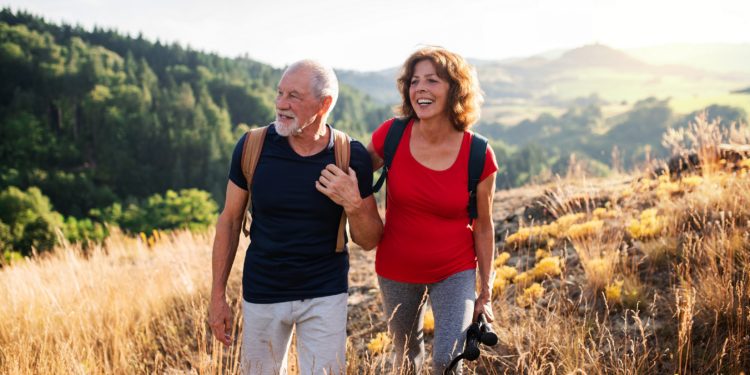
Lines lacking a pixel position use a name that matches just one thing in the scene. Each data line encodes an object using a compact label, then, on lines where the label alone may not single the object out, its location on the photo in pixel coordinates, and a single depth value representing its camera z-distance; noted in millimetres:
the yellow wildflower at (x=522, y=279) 4309
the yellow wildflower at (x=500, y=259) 4730
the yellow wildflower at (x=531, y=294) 3979
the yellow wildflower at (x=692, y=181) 5697
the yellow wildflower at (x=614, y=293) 3692
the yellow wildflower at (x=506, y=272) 4543
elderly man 2400
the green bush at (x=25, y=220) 30556
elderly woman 2643
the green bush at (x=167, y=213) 43938
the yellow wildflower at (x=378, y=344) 3573
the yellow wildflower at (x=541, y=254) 4926
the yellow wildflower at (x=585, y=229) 5027
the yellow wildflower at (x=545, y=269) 4406
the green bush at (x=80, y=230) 33794
